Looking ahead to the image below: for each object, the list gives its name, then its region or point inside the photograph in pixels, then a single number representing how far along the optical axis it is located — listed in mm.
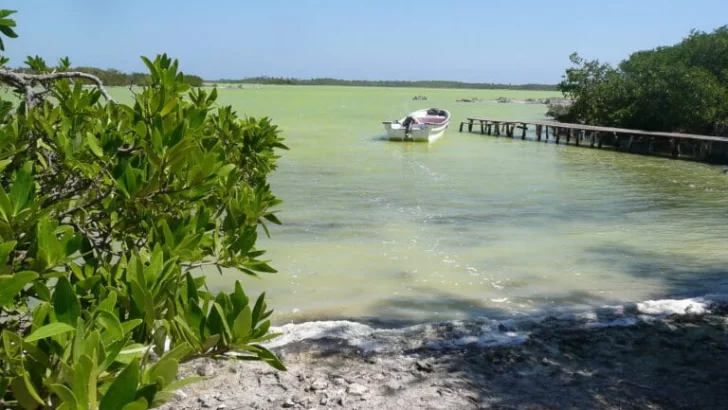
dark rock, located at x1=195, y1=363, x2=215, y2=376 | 3971
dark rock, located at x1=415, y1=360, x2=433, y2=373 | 4043
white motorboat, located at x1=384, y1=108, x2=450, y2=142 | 23719
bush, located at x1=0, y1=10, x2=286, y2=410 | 1086
